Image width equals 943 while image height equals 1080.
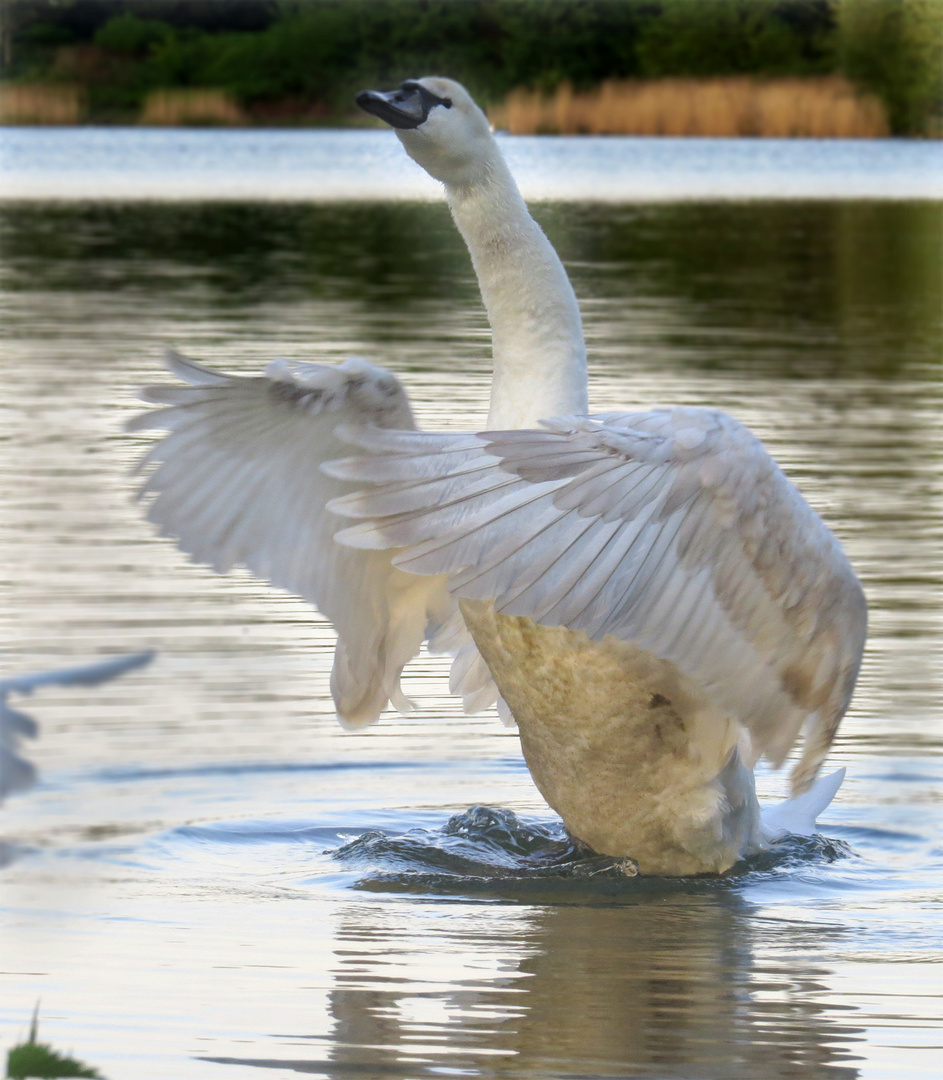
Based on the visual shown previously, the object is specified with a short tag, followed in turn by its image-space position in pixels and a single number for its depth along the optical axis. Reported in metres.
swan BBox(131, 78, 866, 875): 8.28
